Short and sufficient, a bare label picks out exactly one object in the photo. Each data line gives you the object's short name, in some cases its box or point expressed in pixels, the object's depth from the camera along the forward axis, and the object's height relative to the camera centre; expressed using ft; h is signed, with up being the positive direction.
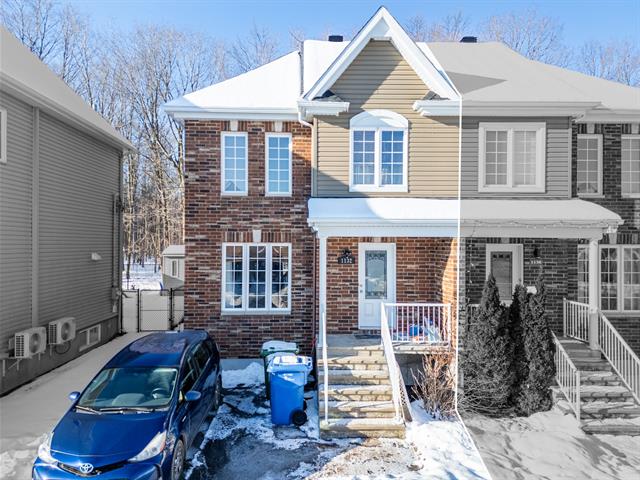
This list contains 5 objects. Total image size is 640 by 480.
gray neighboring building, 24.84 +1.49
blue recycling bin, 20.95 -8.25
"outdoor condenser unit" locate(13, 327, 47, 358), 24.77 -6.62
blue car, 13.80 -6.96
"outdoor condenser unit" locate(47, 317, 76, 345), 28.09 -6.67
